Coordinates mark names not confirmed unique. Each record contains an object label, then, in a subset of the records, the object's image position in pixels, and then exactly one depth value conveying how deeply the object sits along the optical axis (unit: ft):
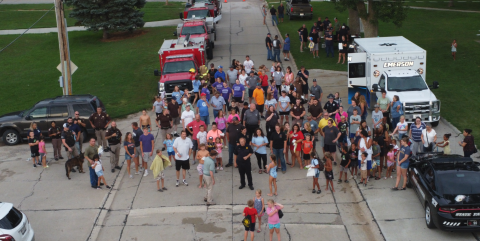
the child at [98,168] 47.52
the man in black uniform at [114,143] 51.88
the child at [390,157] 47.29
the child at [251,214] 36.39
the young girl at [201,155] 46.01
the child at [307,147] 49.73
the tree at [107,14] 112.78
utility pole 67.46
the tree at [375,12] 90.02
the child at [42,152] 53.98
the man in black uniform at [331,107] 57.72
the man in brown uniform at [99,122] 57.11
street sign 69.40
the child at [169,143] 49.50
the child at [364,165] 46.16
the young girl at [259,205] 37.76
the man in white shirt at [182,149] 47.73
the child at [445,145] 46.42
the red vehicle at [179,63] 72.59
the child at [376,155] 47.24
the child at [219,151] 49.81
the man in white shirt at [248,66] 77.82
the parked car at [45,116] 61.77
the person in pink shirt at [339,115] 54.13
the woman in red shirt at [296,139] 50.47
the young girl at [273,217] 36.42
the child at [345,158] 46.62
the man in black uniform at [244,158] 46.06
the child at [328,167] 44.86
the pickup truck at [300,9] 128.77
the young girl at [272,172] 43.93
